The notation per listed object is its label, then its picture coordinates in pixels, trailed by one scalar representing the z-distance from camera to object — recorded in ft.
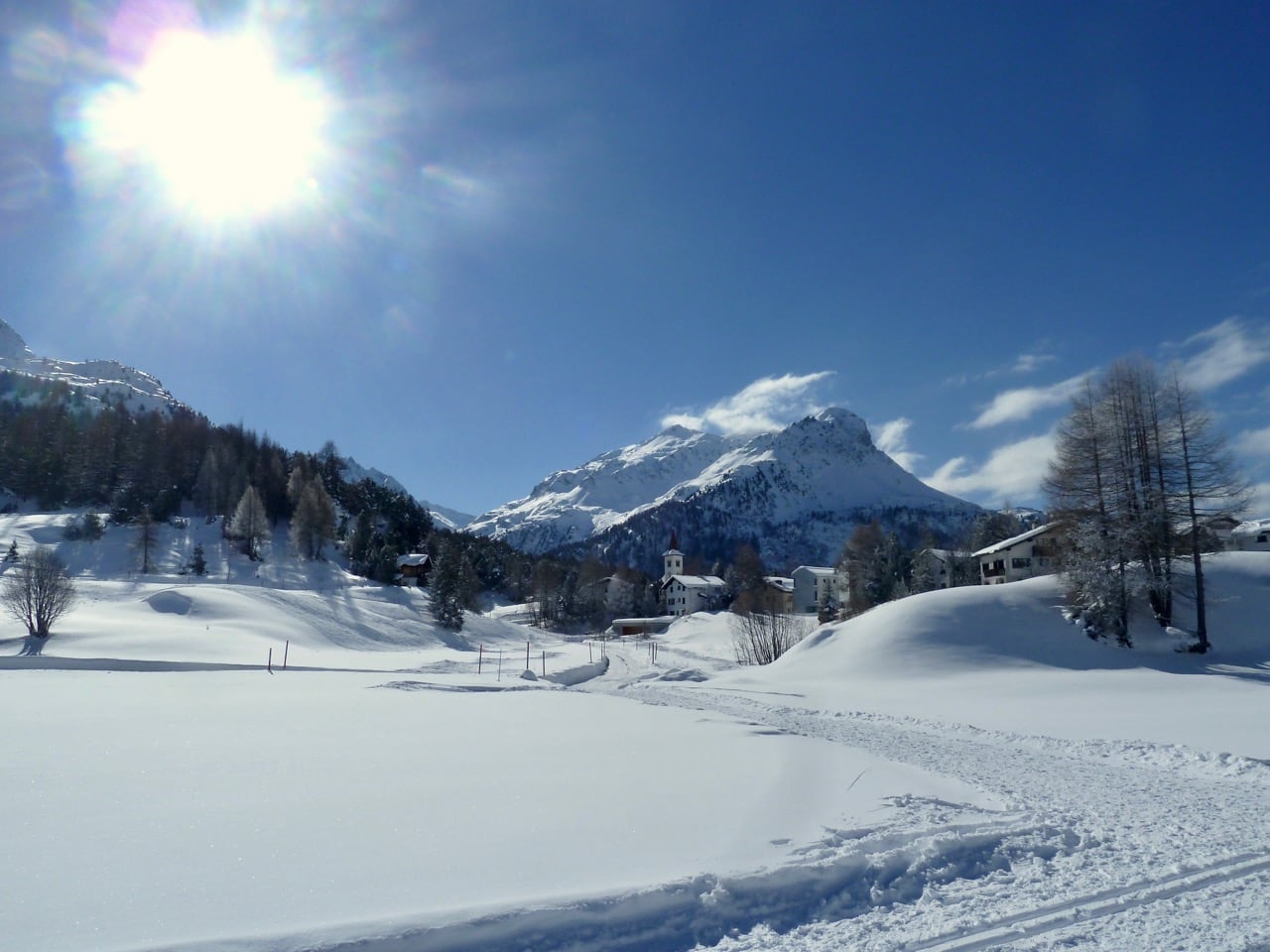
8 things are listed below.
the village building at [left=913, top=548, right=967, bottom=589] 212.80
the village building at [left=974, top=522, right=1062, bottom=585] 181.57
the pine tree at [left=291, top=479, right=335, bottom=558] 280.31
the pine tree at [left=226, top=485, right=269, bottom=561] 269.85
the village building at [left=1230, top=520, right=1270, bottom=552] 188.44
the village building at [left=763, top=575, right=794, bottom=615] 219.41
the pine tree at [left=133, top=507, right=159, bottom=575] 232.94
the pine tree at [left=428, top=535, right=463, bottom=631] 211.20
